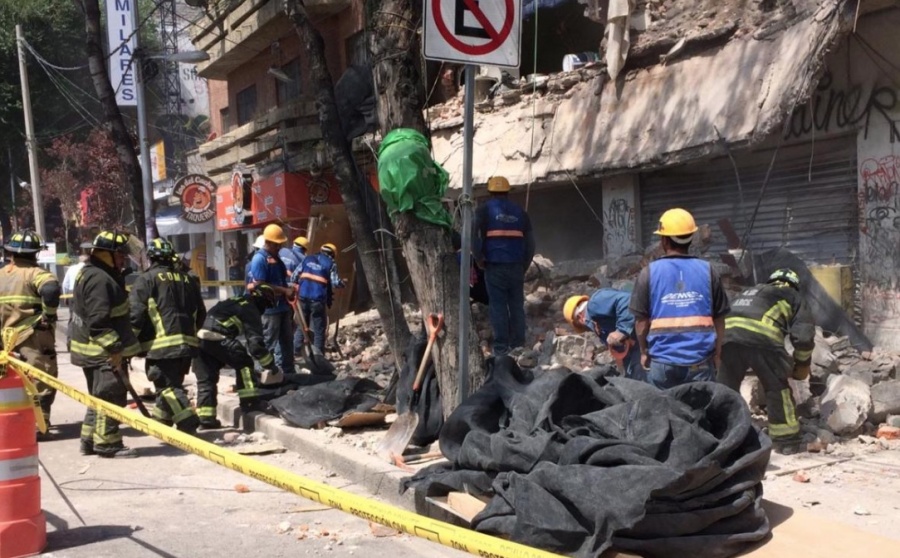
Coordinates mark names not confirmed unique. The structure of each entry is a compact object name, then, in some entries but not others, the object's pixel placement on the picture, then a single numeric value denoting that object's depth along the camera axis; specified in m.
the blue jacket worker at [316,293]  11.42
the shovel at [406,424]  6.29
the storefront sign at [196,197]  16.48
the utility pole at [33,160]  25.98
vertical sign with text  23.78
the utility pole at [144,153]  14.66
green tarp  6.16
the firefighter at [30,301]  8.00
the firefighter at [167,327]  7.50
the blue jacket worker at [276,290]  9.81
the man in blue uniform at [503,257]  8.80
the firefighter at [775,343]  6.15
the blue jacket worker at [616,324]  6.22
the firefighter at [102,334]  7.19
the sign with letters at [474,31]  5.02
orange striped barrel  4.59
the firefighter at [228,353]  8.15
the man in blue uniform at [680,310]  5.25
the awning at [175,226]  28.73
